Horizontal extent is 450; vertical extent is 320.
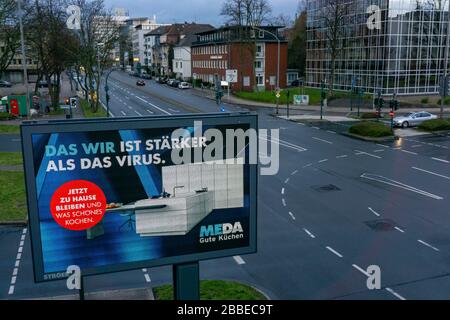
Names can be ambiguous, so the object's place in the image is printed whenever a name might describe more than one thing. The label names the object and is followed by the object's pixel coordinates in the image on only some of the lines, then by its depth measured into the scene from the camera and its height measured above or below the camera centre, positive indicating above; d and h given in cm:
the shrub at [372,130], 3512 -421
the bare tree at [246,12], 6881 +862
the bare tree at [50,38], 4817 +373
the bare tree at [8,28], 4361 +440
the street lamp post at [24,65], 3068 +34
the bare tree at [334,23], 6059 +638
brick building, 7281 +260
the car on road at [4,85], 9001 -194
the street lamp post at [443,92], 3759 -162
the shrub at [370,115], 4706 -416
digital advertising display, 777 -199
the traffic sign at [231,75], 6403 -27
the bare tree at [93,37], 4975 +396
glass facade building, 5791 +333
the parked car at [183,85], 8612 -209
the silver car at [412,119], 4106 -397
